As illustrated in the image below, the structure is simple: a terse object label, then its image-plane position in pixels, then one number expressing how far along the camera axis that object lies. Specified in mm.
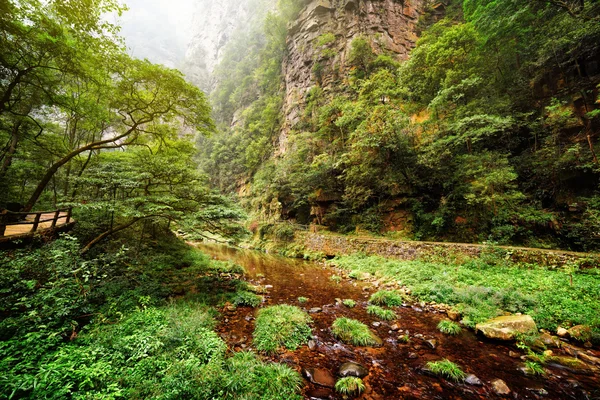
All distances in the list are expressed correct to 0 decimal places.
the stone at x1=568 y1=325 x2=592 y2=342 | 4840
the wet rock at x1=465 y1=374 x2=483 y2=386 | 4016
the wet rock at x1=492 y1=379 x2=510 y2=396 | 3768
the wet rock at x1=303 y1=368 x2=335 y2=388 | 4117
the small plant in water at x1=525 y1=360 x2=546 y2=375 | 4168
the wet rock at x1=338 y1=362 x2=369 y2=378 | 4293
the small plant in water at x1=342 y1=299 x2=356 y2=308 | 7625
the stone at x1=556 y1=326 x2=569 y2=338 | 5094
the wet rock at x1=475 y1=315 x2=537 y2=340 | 5242
